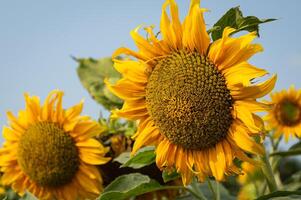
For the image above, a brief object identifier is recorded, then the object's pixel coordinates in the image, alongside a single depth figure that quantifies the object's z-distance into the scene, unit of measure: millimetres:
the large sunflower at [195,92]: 1414
